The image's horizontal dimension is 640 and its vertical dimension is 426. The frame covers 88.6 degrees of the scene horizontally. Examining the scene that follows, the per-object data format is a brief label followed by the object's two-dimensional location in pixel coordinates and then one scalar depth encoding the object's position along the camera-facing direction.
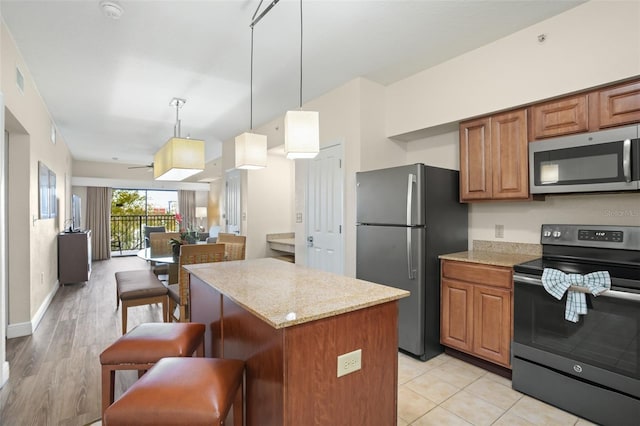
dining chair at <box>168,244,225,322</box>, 2.91
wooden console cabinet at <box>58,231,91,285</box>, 5.70
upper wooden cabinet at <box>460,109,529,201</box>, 2.67
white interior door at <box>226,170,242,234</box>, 5.93
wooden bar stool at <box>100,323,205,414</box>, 1.60
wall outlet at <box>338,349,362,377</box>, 1.38
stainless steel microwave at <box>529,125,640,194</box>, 2.12
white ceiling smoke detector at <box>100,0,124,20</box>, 2.26
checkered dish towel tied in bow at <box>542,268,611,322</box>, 1.98
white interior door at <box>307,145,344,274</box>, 3.75
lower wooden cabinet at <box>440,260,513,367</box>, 2.51
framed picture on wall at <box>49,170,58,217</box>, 4.77
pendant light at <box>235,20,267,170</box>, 2.42
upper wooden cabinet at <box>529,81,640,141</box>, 2.15
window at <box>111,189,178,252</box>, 10.29
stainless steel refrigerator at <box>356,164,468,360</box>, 2.86
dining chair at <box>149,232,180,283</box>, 4.63
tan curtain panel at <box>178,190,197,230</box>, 10.77
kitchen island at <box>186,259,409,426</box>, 1.26
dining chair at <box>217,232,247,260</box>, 4.07
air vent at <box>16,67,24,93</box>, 2.97
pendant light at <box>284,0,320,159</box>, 2.04
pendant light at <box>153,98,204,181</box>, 3.54
